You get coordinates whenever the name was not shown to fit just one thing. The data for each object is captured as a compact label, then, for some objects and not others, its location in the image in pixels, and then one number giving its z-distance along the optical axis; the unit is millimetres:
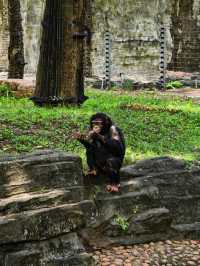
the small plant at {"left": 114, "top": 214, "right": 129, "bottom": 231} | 9661
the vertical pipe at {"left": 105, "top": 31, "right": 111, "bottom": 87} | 25902
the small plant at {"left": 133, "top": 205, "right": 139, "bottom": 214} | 9841
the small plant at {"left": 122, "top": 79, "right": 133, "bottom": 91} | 24967
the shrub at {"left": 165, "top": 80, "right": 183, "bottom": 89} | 26337
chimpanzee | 9482
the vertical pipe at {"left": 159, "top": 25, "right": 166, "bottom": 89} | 26256
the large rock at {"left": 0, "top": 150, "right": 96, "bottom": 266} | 8340
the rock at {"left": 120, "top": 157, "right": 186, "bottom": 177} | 10282
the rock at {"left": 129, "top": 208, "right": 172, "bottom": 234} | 9776
